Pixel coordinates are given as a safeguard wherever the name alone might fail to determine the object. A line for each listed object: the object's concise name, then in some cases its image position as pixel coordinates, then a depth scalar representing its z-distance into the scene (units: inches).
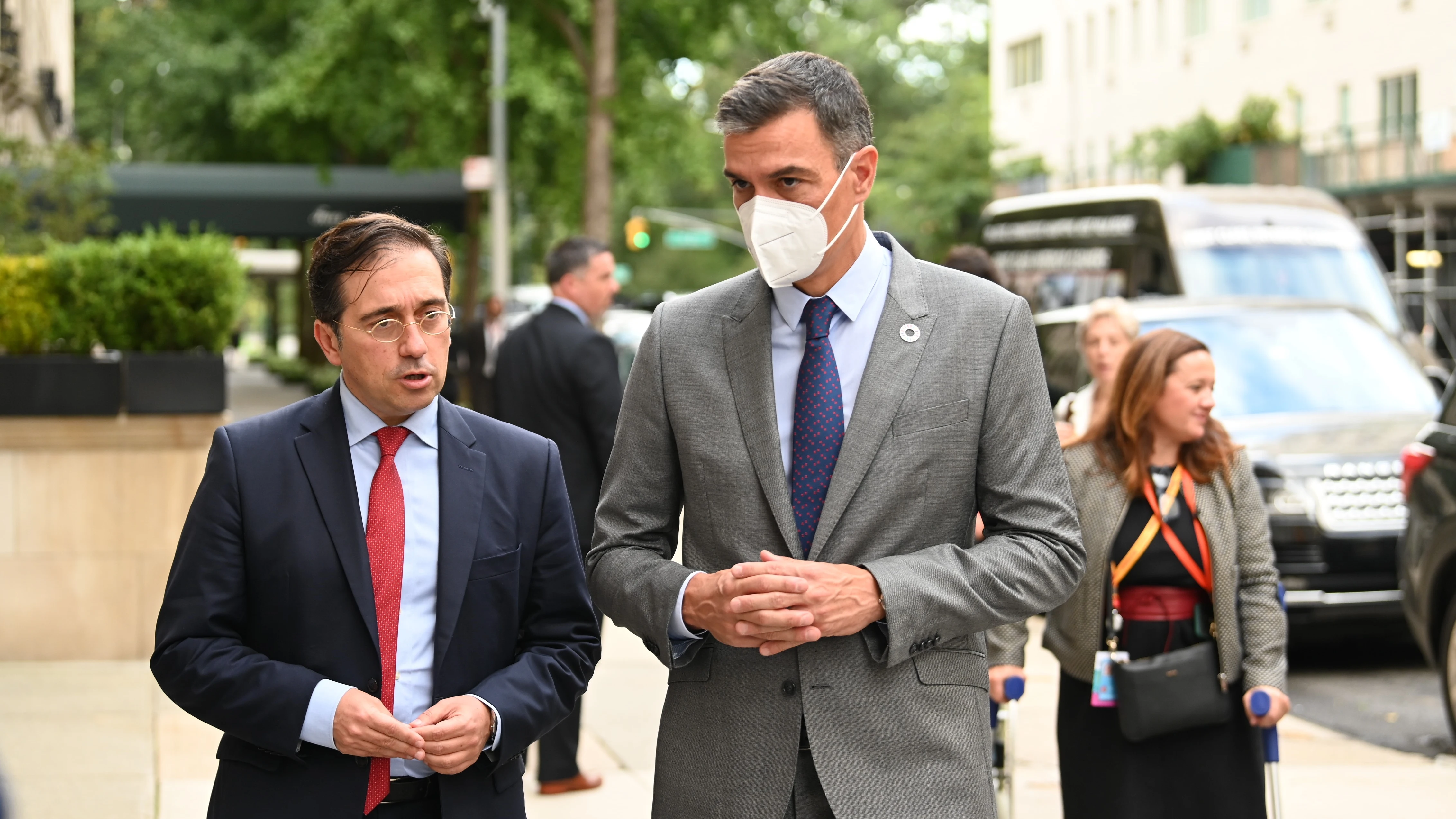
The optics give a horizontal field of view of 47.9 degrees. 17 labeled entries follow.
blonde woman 263.1
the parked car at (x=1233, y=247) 549.0
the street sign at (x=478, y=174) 875.4
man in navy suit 107.3
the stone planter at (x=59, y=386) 330.3
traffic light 1108.5
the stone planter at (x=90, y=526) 330.0
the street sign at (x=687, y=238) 1934.1
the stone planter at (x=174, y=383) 335.9
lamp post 901.8
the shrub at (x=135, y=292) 341.7
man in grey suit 107.0
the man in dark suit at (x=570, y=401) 255.9
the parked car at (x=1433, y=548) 276.5
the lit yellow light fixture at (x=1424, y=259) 1274.6
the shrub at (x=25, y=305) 336.8
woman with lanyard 170.4
